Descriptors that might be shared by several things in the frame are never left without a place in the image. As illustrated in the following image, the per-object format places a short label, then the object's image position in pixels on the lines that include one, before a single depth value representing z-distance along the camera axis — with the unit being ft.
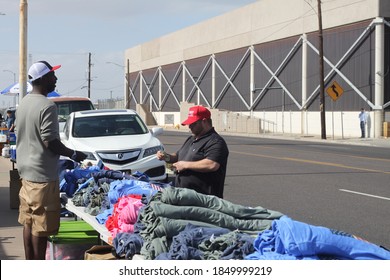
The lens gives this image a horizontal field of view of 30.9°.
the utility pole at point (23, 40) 60.49
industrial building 148.15
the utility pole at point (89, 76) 306.55
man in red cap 24.27
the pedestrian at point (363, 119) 144.36
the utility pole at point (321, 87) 141.18
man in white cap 20.74
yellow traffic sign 140.56
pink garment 21.35
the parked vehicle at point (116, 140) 46.78
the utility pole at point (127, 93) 294.46
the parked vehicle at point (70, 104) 77.82
